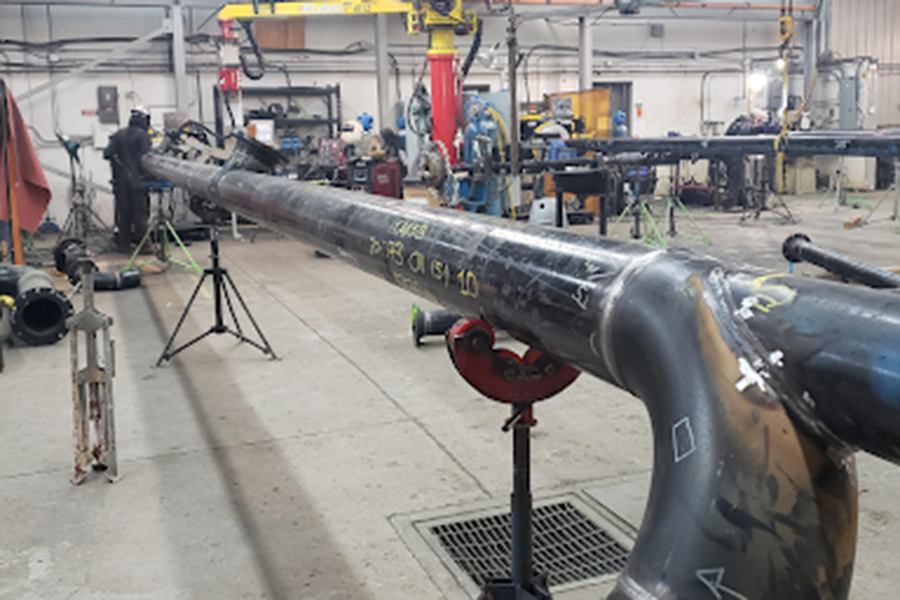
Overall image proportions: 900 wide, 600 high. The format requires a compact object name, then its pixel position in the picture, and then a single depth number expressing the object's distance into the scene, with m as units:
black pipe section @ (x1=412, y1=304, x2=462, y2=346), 5.39
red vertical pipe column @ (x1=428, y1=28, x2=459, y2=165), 11.14
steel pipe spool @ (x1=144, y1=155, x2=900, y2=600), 0.80
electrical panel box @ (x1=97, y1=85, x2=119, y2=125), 12.92
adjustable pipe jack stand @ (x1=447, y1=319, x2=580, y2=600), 1.79
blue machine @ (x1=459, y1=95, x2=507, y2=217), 8.84
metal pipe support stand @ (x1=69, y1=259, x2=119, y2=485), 3.43
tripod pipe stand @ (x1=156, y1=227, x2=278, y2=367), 5.18
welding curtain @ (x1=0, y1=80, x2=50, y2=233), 6.67
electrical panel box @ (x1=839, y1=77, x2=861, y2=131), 16.17
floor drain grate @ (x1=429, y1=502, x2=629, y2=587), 2.70
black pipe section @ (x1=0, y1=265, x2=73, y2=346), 5.58
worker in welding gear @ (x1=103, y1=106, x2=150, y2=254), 9.19
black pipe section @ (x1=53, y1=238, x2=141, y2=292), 7.77
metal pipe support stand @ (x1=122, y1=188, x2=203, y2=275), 8.03
